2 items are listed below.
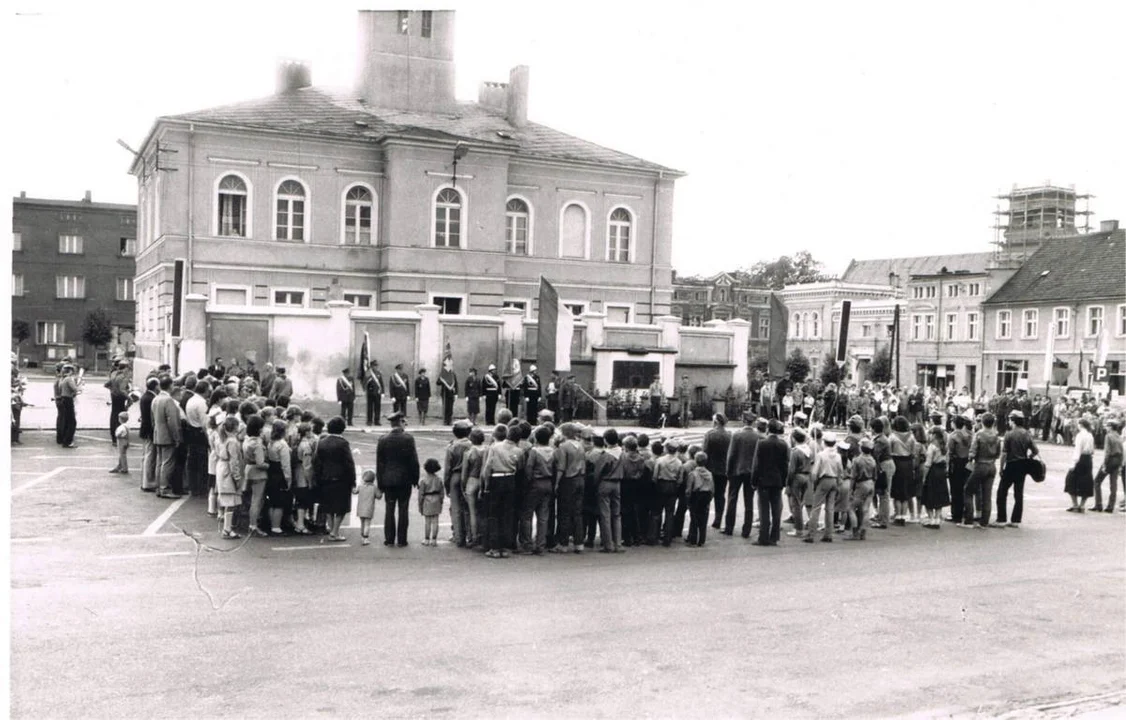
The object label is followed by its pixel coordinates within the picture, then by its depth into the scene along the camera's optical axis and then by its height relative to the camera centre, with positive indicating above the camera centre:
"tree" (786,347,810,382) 69.25 -1.49
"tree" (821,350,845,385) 57.56 -1.44
